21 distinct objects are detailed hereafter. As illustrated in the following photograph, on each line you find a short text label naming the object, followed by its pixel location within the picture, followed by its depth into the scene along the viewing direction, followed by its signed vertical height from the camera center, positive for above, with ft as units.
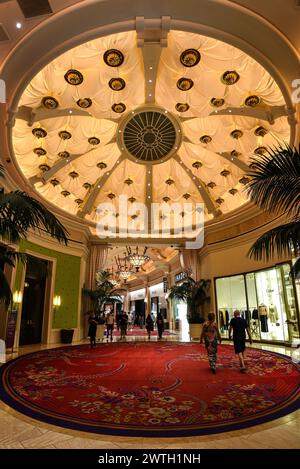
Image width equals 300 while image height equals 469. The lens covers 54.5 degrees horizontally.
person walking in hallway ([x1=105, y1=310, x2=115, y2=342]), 42.93 -1.22
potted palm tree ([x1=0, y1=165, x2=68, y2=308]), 11.96 +4.02
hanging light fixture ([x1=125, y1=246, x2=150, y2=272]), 52.01 +9.35
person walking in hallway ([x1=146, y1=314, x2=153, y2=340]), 45.18 -1.80
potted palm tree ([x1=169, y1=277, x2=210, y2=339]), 42.01 +2.09
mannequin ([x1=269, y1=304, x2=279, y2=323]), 34.96 -0.25
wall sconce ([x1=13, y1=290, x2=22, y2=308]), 30.60 +1.66
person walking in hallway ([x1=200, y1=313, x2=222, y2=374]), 19.10 -1.70
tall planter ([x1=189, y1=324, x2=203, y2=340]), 41.73 -2.55
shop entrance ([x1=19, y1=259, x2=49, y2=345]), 34.96 +0.88
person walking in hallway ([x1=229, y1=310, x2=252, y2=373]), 19.55 -1.47
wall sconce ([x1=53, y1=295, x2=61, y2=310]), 37.86 +1.62
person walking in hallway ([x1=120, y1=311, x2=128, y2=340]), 43.50 -1.55
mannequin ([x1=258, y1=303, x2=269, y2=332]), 35.88 -0.67
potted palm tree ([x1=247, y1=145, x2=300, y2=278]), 11.51 +4.98
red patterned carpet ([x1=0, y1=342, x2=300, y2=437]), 10.55 -3.76
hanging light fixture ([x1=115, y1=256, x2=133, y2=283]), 64.64 +8.61
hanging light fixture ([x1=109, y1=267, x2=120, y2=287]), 71.55 +10.51
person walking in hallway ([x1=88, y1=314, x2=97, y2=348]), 32.50 -1.87
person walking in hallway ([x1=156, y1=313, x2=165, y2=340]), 42.89 -1.72
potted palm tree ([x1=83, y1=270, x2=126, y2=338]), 43.29 +2.08
